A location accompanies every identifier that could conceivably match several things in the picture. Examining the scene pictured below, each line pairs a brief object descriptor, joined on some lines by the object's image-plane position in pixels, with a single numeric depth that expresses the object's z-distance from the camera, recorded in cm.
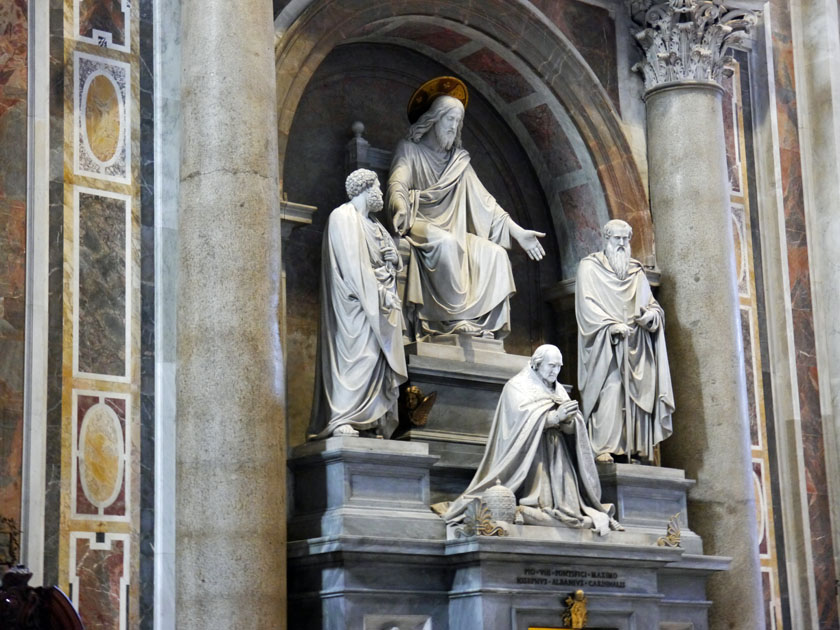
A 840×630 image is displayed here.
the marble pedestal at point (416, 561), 1177
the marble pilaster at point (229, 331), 1121
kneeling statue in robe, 1241
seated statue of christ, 1388
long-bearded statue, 1407
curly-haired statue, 1243
